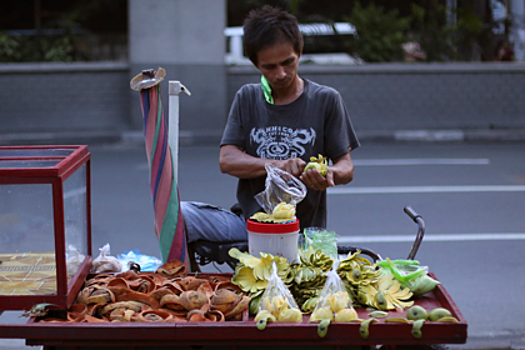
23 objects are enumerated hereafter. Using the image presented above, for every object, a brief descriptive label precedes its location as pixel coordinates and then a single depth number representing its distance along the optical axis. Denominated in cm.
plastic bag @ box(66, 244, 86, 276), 232
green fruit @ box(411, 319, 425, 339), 201
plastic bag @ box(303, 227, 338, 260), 264
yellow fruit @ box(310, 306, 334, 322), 206
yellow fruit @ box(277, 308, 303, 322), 208
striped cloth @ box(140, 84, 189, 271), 264
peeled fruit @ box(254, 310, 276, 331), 202
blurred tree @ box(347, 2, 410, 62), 1359
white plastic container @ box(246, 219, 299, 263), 244
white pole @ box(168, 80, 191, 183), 282
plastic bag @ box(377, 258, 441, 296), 236
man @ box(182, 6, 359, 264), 286
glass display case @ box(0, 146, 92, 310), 209
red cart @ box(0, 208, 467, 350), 202
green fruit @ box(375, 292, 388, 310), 221
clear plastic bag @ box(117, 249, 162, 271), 318
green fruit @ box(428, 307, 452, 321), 207
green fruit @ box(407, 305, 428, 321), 207
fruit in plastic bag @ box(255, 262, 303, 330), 206
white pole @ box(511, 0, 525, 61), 1434
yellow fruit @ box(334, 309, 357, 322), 206
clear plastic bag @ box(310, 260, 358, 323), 206
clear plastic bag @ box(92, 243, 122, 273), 273
